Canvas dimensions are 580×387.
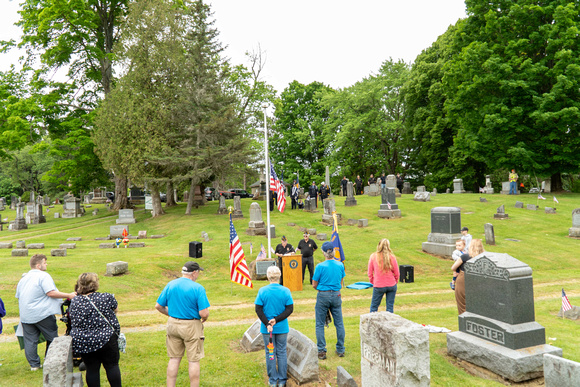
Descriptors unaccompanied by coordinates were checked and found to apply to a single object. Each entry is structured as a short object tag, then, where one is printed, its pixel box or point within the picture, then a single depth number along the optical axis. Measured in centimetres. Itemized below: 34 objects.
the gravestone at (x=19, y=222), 2795
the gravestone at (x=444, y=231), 1667
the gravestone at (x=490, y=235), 1766
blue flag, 1247
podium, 1209
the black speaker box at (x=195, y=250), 1597
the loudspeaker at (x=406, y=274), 1358
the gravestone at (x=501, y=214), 2227
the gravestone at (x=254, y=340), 659
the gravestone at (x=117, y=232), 2230
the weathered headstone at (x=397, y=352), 436
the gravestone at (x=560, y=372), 445
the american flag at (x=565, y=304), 827
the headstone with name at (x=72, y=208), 3391
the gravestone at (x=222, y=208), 2776
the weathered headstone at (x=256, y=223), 2033
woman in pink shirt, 696
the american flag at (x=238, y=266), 1062
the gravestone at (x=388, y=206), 2373
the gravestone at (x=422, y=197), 2862
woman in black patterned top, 454
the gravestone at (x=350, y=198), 2786
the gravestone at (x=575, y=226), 1866
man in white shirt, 557
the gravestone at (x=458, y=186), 3503
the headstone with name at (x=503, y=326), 555
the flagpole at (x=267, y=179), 1494
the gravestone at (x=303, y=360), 544
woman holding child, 720
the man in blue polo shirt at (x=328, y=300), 619
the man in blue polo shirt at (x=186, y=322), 485
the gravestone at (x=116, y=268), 1277
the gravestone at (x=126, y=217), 2792
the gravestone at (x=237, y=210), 2506
